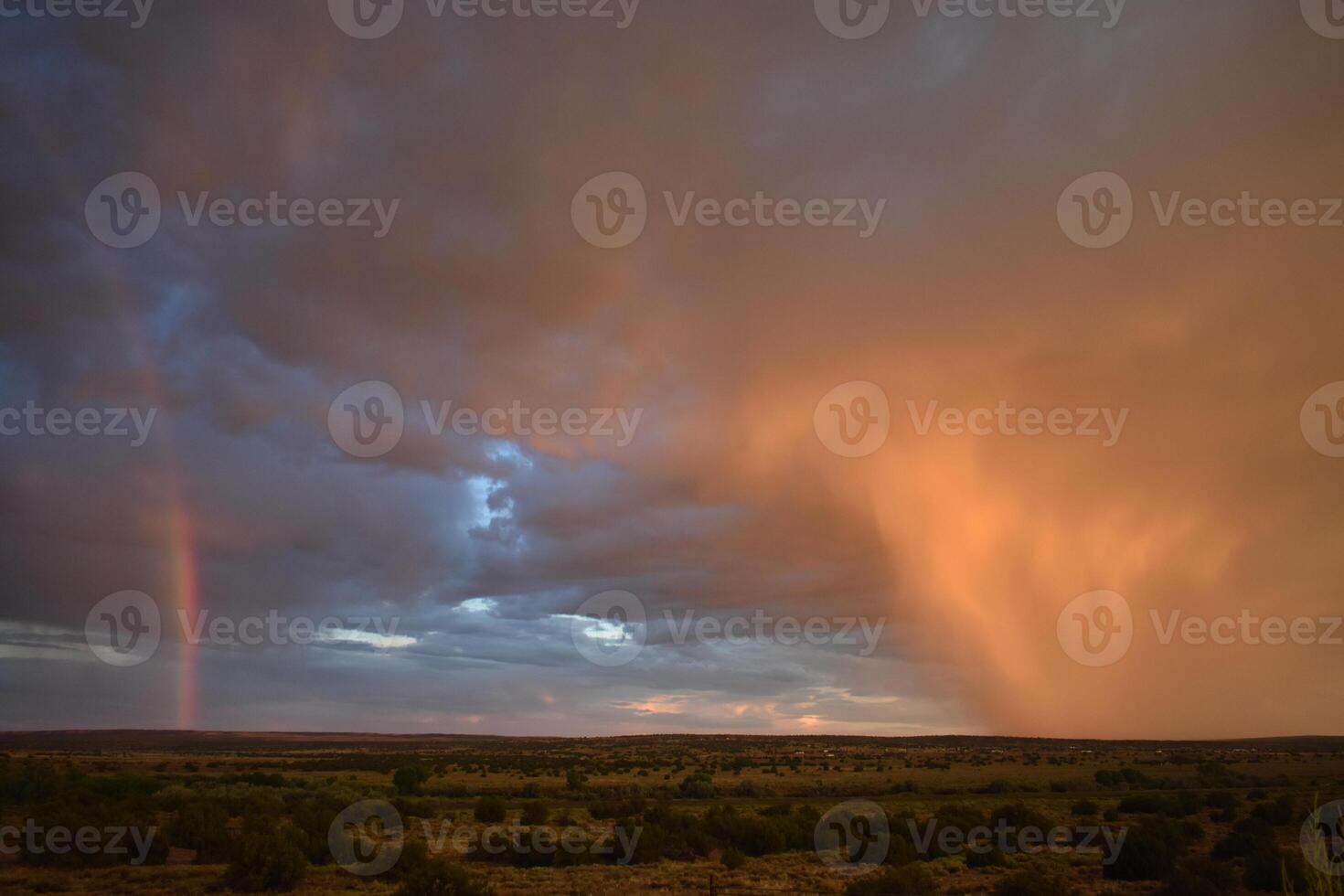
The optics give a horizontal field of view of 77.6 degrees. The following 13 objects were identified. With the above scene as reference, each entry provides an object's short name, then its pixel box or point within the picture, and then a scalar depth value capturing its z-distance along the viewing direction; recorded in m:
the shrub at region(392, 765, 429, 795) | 61.62
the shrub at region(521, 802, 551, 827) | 39.25
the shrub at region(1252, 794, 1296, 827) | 40.22
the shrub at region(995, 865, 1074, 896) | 22.92
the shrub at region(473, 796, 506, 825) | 41.31
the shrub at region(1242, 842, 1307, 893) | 24.61
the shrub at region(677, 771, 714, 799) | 58.47
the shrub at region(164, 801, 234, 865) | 28.98
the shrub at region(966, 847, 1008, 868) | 29.08
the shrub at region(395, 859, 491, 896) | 21.30
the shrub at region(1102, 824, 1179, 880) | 27.28
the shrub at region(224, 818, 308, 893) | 24.39
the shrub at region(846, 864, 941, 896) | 22.77
